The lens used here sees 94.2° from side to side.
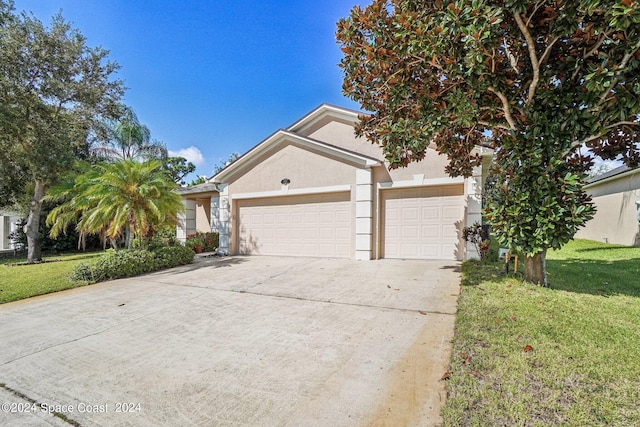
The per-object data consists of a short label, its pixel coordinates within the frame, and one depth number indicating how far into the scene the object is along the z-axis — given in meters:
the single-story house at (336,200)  9.30
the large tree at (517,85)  4.34
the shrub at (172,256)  9.55
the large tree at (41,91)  10.87
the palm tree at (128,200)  8.67
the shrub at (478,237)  8.25
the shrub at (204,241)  13.38
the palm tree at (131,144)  19.34
